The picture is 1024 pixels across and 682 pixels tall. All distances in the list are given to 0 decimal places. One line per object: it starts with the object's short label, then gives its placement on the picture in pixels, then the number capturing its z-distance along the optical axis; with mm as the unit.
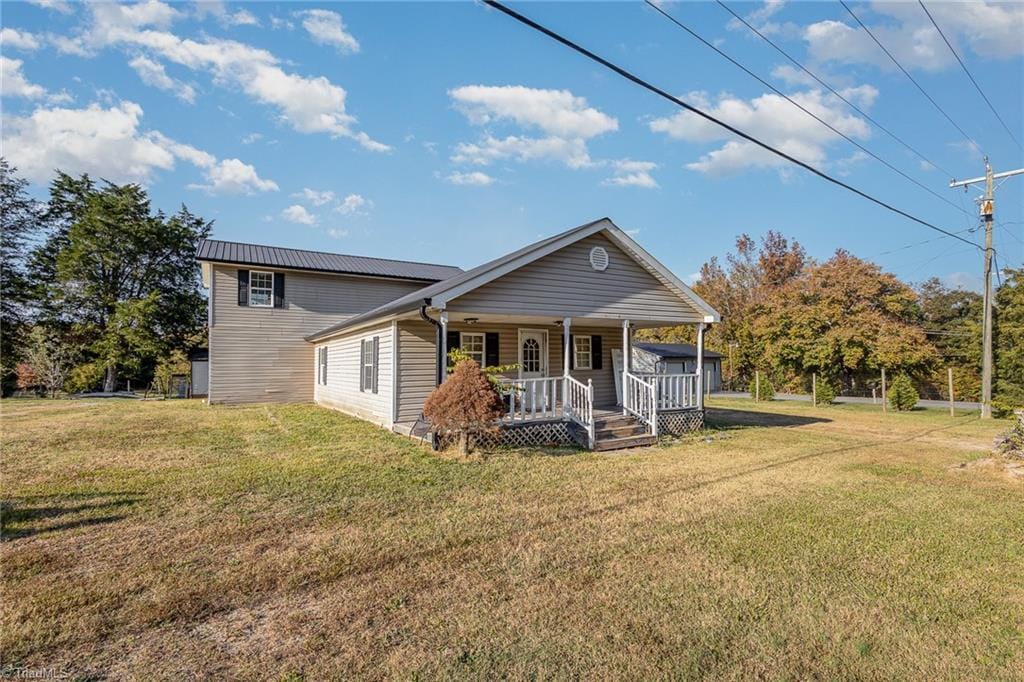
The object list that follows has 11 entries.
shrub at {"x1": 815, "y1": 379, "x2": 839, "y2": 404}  21438
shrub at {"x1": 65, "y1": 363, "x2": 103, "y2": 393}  23672
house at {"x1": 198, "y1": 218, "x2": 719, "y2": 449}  9758
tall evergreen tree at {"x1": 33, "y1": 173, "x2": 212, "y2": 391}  25047
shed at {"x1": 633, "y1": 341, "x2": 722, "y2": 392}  20652
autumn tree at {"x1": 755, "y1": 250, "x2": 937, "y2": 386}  22891
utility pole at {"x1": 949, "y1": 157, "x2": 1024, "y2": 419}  17094
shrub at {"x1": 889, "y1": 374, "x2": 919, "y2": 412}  18891
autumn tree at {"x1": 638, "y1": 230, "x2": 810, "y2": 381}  33844
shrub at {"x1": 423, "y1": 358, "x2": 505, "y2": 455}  7969
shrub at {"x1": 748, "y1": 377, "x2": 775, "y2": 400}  24203
